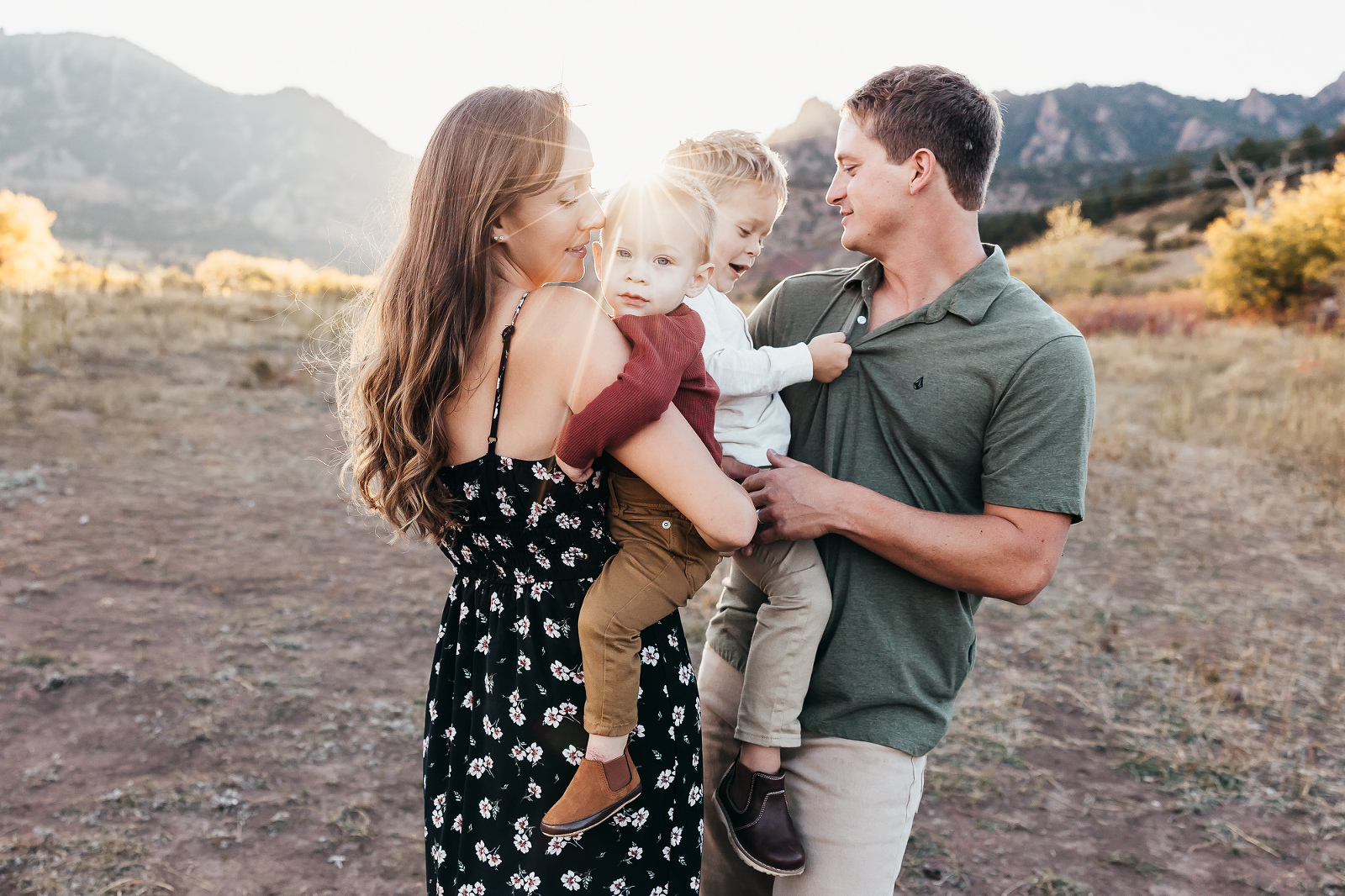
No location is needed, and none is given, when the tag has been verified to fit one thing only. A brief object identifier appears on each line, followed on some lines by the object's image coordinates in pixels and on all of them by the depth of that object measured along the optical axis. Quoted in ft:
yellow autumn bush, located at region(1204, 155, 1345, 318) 75.41
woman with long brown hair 4.54
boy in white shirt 5.98
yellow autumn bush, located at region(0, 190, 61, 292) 71.67
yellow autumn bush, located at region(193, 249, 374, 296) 82.53
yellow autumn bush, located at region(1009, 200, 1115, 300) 113.29
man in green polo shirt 5.75
